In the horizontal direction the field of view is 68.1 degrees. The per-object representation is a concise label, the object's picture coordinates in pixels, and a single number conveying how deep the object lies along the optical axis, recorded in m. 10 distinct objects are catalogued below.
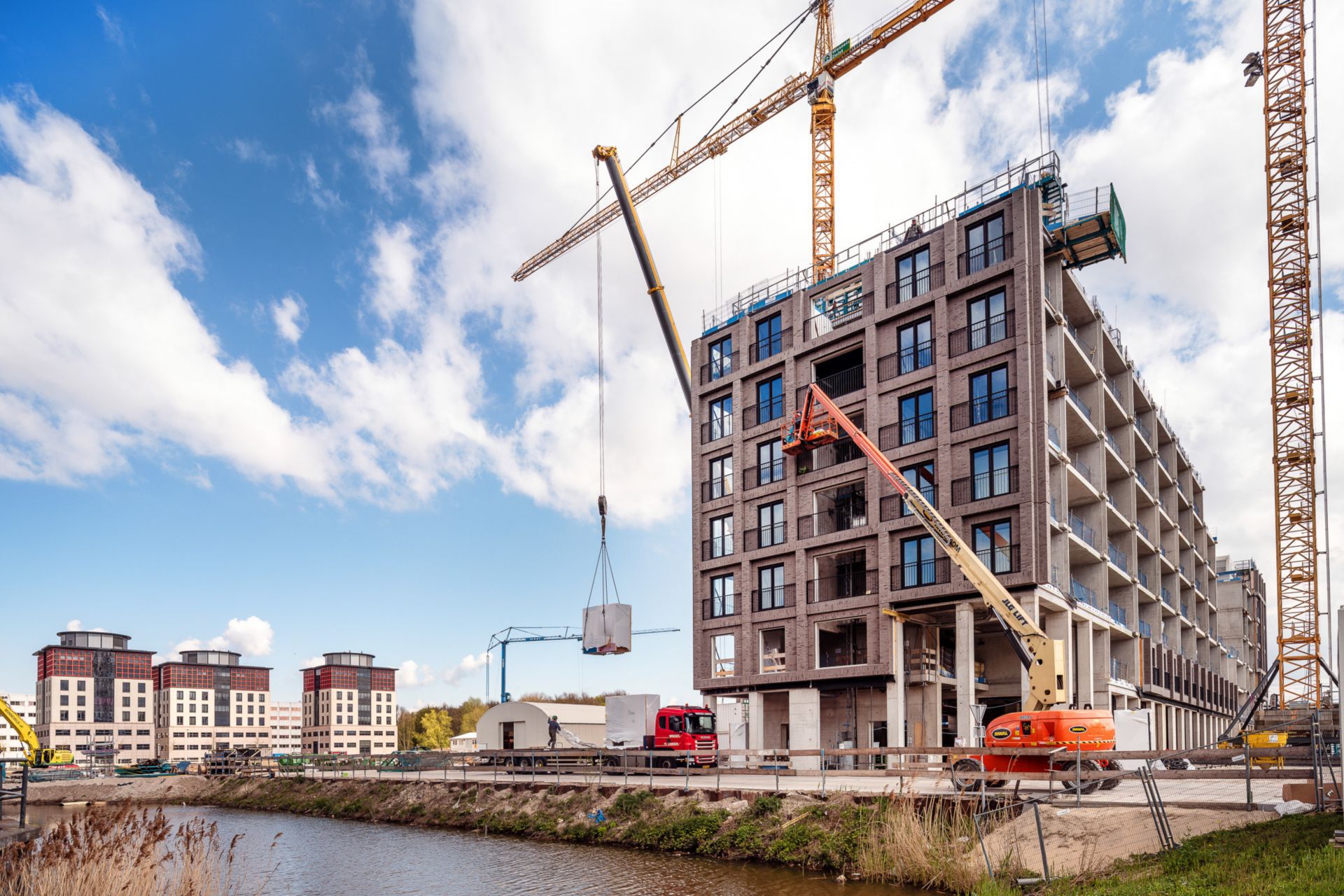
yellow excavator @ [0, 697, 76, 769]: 55.75
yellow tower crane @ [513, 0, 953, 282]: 69.81
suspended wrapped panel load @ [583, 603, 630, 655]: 43.69
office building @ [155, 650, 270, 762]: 154.00
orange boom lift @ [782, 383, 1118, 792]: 26.34
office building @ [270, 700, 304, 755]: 185.40
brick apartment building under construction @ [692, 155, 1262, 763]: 42.78
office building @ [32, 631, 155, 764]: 140.50
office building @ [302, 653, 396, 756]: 171.00
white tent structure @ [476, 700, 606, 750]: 52.50
